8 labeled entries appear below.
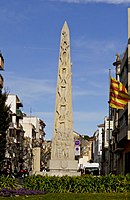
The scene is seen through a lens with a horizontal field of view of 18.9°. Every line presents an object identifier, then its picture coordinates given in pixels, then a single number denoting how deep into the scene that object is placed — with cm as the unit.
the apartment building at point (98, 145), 9753
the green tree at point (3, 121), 3925
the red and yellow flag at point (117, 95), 2339
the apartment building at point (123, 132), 3687
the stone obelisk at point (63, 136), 2063
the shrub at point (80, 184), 1794
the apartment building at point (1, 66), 5296
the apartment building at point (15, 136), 6766
